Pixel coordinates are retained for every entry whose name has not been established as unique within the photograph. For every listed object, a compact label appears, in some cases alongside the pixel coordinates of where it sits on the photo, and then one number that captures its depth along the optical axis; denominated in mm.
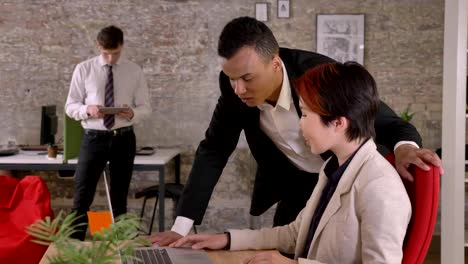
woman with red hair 1416
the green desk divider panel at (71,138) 4844
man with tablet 4762
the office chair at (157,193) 5203
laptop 1585
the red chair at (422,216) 1474
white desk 4934
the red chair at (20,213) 2756
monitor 5379
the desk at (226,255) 1636
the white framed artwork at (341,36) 5668
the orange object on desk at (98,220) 1241
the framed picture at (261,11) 5668
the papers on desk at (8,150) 5168
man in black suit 1909
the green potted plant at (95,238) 888
